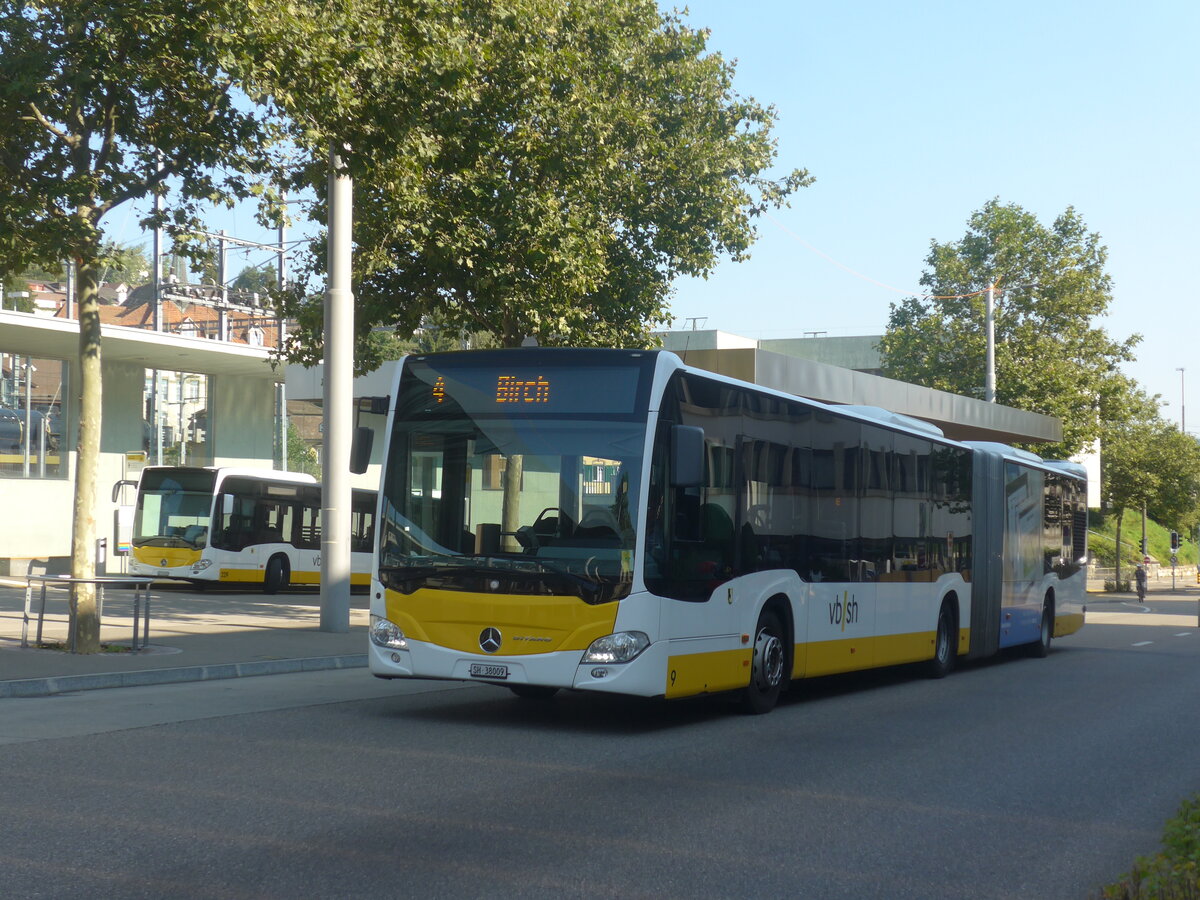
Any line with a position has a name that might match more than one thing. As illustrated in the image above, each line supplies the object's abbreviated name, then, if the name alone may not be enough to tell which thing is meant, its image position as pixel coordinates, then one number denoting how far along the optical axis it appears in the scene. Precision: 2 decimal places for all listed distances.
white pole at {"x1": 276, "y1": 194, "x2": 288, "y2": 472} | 41.06
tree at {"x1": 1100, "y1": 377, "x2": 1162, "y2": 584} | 65.06
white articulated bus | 10.14
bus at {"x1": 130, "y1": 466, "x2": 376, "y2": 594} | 31.83
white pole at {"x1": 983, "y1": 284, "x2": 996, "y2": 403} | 41.06
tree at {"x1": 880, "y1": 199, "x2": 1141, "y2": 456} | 54.44
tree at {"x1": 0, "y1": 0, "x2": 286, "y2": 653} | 13.67
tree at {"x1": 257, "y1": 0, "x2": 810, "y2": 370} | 15.96
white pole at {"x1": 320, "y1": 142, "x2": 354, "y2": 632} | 19.05
